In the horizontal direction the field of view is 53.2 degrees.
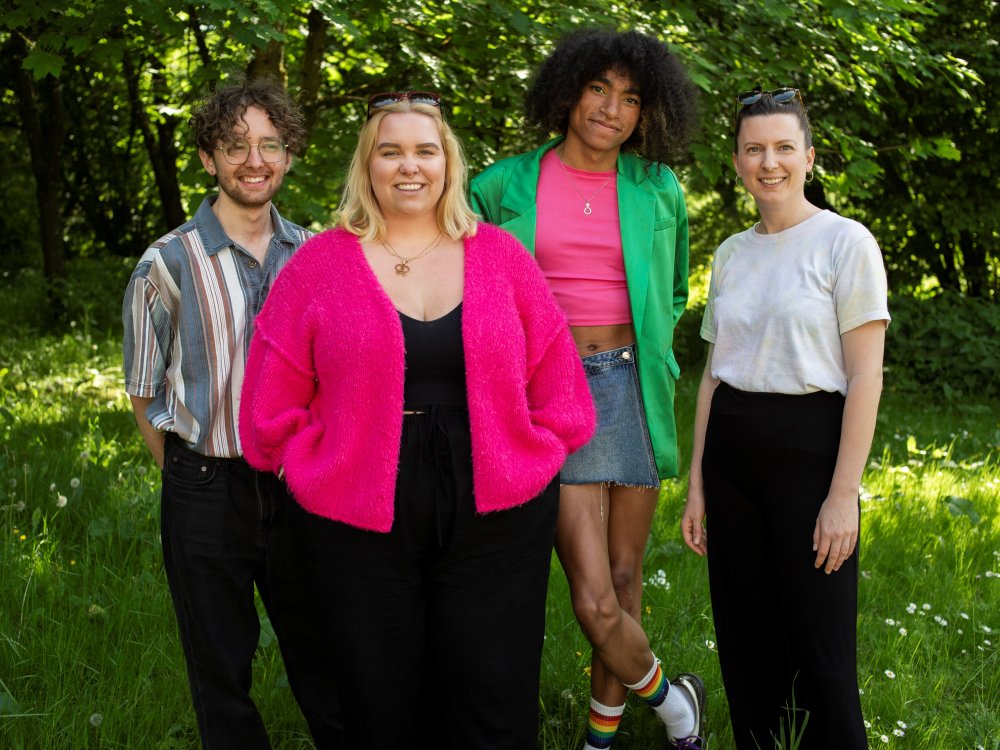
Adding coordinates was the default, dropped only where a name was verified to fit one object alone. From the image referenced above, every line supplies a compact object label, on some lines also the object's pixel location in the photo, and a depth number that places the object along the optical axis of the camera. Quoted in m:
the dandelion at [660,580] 4.29
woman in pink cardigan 2.36
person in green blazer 3.08
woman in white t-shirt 2.48
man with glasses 2.68
